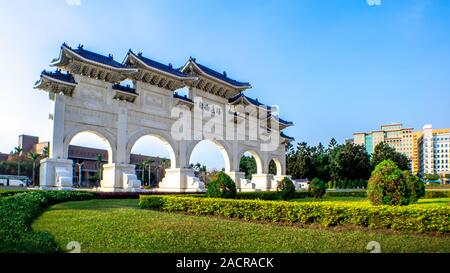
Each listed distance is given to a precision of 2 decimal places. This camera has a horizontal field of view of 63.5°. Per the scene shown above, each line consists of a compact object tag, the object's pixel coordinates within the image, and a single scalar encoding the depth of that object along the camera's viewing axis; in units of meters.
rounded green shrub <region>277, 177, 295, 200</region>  20.56
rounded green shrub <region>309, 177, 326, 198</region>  23.11
